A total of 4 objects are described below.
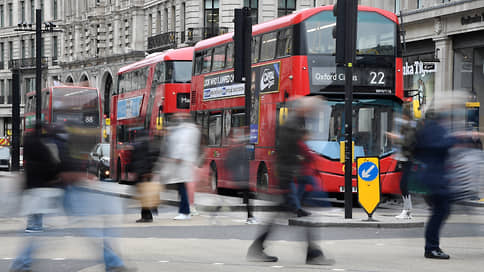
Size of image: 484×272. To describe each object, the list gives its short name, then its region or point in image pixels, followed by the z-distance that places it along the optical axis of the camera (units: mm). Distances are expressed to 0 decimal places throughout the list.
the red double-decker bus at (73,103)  41031
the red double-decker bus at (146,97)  29172
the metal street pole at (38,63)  28138
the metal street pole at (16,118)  29484
